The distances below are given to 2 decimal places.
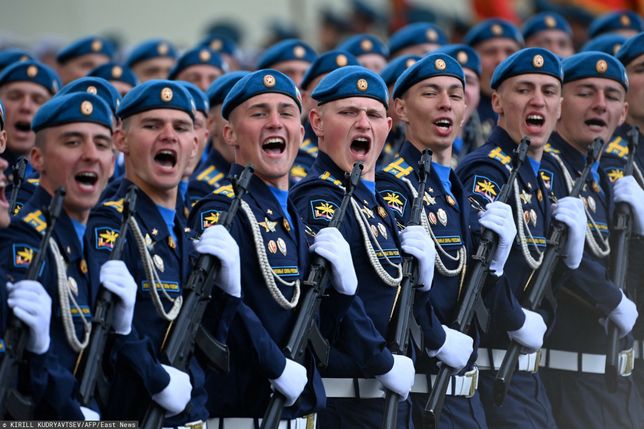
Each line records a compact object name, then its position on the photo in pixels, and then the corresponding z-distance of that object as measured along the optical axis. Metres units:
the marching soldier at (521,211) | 18.91
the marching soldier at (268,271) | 15.69
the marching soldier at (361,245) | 16.70
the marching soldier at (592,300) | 20.09
